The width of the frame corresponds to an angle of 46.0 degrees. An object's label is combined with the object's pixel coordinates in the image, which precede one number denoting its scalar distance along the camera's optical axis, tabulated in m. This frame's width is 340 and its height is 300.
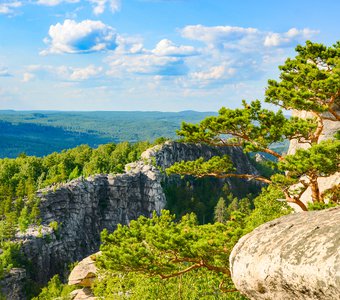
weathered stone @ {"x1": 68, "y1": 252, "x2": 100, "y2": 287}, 46.21
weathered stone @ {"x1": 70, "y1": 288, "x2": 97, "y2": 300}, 40.66
